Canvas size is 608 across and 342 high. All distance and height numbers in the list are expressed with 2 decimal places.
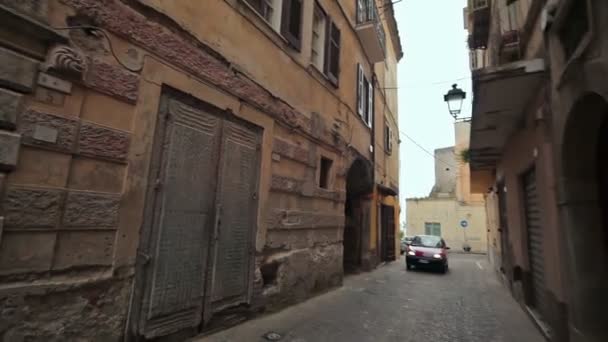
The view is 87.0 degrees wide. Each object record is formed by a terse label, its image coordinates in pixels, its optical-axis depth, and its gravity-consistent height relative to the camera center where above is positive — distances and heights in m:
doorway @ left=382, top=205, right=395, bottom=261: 13.77 -0.38
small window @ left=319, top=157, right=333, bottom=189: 7.22 +1.11
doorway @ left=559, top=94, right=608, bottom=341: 3.38 +0.26
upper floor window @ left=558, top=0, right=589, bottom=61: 3.26 +2.20
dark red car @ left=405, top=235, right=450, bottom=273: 11.91 -1.07
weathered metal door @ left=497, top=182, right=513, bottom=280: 8.19 -0.14
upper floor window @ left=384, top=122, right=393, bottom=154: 14.19 +3.91
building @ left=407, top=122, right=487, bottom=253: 24.09 +0.98
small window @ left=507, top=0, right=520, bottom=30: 5.54 +3.81
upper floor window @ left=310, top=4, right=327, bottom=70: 7.21 +4.15
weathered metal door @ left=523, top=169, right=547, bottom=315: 5.34 -0.15
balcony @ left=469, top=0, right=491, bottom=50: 8.38 +5.58
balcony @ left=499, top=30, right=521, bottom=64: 5.46 +3.17
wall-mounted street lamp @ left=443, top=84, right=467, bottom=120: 7.00 +2.87
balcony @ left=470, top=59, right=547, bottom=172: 4.33 +2.11
